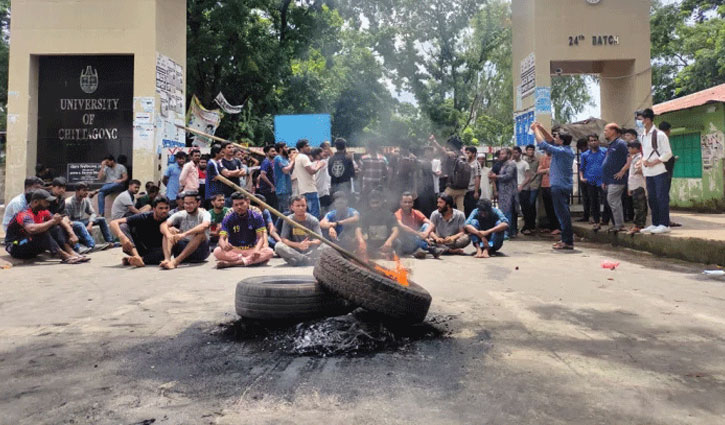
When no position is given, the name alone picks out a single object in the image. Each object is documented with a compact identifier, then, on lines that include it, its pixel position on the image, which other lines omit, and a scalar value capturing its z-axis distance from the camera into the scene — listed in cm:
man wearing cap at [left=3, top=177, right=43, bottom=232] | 788
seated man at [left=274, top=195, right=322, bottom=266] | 703
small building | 1345
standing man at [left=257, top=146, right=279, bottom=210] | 962
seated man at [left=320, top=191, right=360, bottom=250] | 776
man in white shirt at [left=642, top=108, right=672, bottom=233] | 724
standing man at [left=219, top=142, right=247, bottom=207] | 897
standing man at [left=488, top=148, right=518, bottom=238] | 970
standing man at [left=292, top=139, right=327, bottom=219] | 866
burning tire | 359
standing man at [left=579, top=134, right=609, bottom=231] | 937
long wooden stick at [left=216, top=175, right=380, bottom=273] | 427
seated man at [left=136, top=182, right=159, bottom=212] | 966
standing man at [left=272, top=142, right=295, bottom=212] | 931
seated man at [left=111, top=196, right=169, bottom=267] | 714
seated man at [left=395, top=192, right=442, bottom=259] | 791
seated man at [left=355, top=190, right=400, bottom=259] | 767
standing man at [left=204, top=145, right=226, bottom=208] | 888
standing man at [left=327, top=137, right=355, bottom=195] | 917
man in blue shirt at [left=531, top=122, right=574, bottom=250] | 810
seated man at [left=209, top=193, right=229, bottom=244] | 798
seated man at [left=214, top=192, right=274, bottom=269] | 685
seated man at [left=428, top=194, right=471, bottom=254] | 816
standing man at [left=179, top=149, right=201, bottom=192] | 936
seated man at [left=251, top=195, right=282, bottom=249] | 762
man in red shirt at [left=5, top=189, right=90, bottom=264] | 739
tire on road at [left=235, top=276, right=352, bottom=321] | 378
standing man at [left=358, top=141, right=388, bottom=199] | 913
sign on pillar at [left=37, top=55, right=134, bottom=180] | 1139
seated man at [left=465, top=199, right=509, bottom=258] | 783
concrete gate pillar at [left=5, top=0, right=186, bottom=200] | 1095
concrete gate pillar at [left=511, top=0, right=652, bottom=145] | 1138
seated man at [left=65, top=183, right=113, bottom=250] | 862
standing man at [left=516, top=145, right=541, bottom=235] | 1011
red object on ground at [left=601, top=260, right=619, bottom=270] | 636
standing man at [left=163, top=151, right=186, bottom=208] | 988
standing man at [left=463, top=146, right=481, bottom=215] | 995
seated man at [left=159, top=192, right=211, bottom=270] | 701
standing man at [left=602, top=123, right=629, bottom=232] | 807
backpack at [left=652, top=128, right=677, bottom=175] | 729
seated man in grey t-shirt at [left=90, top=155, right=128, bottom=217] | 1070
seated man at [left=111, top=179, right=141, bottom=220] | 933
